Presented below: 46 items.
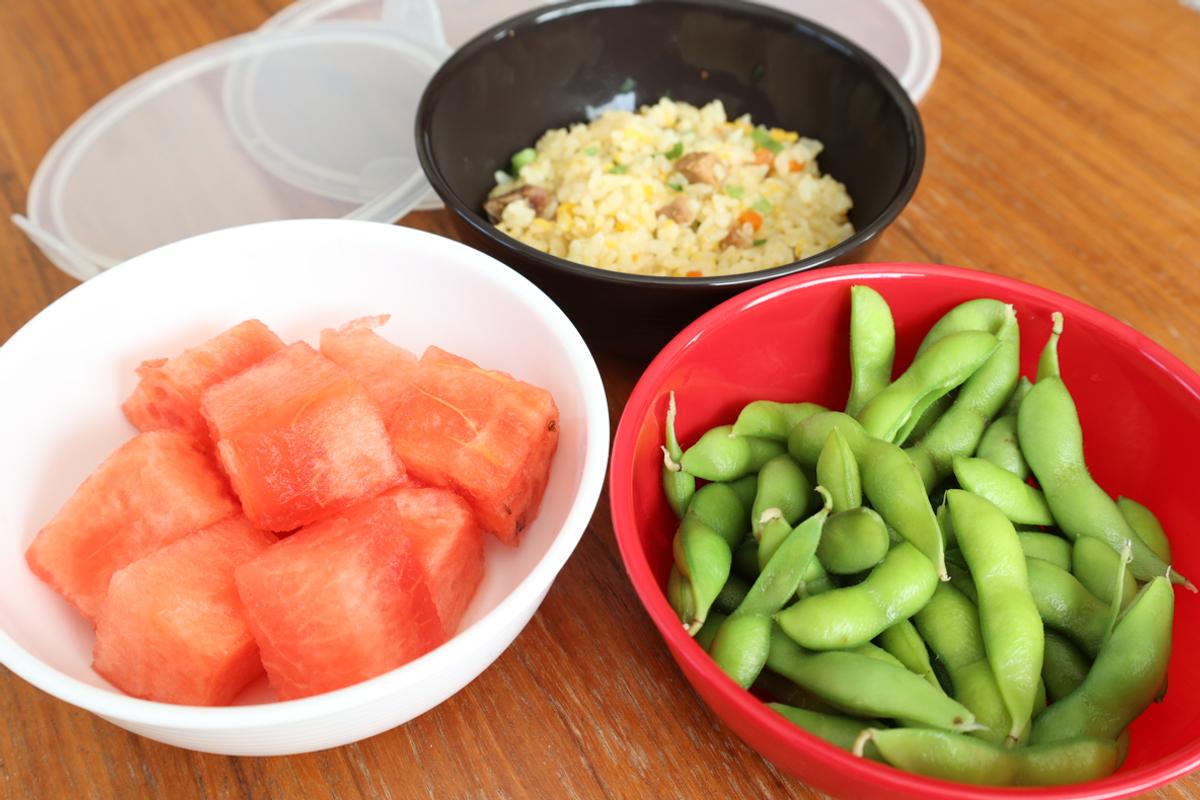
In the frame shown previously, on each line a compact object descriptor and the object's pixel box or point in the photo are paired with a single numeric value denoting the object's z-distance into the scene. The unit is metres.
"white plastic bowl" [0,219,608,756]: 0.32
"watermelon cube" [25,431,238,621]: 0.35
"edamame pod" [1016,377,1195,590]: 0.36
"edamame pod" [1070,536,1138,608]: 0.35
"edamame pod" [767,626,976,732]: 0.32
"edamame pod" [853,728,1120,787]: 0.31
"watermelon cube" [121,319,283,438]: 0.37
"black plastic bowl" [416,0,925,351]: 0.44
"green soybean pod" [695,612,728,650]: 0.35
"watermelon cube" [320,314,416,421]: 0.38
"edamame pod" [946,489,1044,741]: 0.33
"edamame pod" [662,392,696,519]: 0.37
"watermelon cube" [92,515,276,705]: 0.33
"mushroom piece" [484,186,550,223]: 0.46
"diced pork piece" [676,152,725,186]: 0.46
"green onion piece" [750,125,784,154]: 0.48
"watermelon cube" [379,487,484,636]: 0.35
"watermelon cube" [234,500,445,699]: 0.33
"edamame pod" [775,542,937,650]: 0.33
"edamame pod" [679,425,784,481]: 0.37
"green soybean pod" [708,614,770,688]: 0.33
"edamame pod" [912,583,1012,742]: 0.33
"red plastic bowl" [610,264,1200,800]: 0.34
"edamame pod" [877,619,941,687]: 0.34
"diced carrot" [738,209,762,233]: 0.45
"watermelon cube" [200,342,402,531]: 0.35
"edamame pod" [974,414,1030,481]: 0.37
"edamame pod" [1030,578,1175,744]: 0.33
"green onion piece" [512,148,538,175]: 0.48
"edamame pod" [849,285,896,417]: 0.39
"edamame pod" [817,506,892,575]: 0.34
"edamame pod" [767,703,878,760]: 0.32
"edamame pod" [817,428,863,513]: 0.35
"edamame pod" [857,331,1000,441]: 0.37
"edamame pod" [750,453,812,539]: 0.36
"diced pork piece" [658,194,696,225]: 0.45
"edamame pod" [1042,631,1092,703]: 0.34
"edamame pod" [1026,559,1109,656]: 0.34
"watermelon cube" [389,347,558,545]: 0.36
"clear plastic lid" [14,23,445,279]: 0.47
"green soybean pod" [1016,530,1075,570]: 0.36
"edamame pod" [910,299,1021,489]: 0.38
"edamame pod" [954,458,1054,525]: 0.36
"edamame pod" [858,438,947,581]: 0.34
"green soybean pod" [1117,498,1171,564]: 0.36
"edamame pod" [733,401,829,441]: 0.38
